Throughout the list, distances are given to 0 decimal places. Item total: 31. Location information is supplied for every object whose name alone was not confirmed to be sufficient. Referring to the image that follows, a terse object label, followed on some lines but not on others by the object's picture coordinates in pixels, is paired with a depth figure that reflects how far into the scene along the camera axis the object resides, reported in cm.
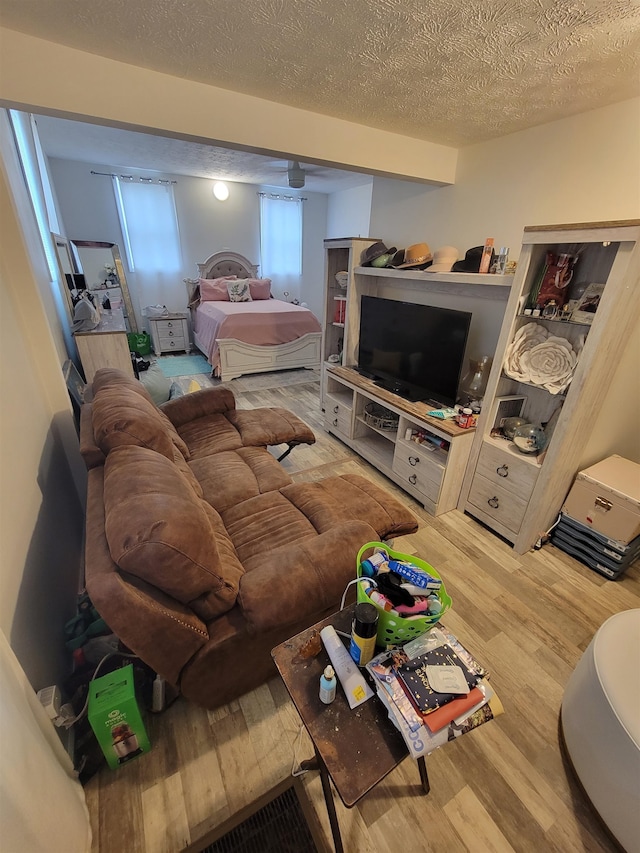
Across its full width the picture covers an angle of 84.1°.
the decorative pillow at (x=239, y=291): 542
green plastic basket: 92
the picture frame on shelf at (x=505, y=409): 206
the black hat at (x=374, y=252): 271
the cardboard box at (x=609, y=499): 178
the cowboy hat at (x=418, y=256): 238
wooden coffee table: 77
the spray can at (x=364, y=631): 88
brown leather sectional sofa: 94
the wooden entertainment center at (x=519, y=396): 155
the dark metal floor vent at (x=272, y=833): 102
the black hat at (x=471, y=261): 208
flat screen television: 219
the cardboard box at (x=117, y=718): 107
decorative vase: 226
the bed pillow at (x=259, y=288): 571
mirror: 481
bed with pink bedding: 448
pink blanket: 447
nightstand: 531
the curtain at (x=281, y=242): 608
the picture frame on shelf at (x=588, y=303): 163
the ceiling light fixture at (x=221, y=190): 550
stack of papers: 81
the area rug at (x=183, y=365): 482
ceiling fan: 412
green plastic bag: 530
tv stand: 219
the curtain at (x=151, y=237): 509
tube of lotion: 88
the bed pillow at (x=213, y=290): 548
